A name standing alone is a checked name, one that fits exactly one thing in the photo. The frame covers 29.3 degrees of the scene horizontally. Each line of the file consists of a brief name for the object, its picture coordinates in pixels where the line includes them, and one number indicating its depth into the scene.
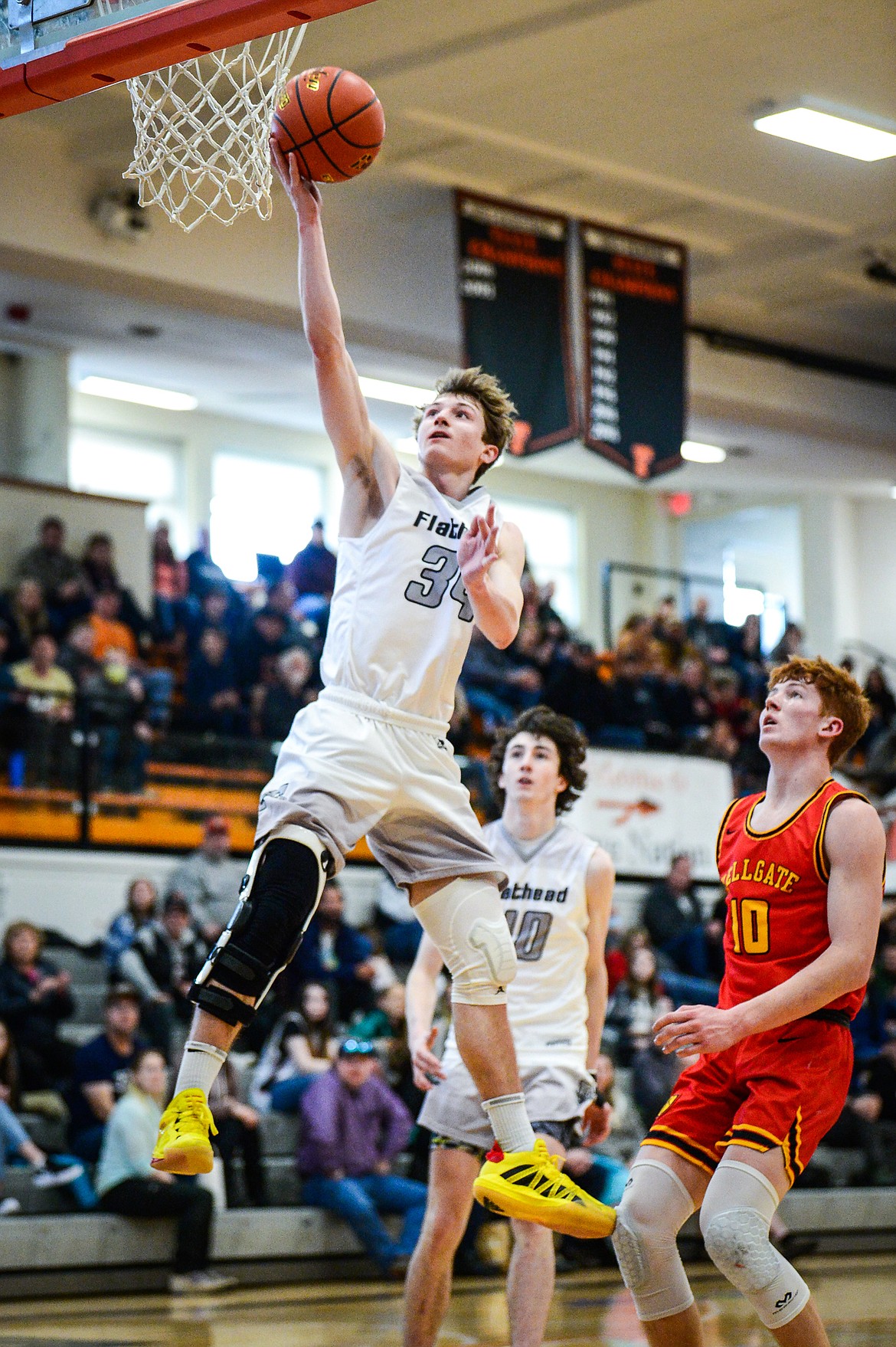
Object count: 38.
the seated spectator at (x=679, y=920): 13.20
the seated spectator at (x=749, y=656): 19.57
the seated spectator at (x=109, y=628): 13.88
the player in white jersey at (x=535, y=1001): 5.55
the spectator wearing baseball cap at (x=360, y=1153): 9.50
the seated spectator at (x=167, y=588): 15.23
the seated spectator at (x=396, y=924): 12.16
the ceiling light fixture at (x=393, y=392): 17.64
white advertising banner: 13.88
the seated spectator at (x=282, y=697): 13.35
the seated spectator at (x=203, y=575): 15.93
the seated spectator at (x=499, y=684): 15.09
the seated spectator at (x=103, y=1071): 9.51
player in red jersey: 4.23
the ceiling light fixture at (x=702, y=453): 20.50
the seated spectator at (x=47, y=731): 11.98
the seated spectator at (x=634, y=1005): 11.70
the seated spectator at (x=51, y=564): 14.36
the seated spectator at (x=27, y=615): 13.34
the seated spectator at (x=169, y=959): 10.63
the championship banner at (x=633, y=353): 12.98
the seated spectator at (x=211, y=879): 11.90
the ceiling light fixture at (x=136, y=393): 18.97
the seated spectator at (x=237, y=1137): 9.59
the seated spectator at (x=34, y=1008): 9.98
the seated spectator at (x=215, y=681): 13.28
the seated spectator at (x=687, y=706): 16.82
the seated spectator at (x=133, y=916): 11.12
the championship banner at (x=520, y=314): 12.45
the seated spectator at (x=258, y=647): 14.21
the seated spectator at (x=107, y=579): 14.47
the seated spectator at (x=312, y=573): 15.88
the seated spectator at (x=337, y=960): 11.25
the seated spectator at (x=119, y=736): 12.23
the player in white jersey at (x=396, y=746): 4.44
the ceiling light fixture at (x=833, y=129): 12.12
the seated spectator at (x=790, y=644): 19.98
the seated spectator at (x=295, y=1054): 10.30
